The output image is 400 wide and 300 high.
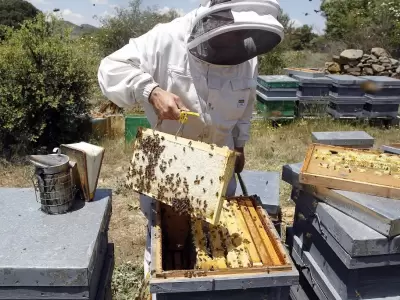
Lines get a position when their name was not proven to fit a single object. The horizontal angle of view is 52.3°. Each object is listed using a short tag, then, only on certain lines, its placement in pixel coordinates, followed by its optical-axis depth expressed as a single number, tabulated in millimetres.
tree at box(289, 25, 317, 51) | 23653
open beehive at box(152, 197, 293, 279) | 1515
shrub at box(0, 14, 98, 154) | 5516
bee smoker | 1822
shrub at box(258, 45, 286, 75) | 10711
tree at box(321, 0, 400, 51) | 15312
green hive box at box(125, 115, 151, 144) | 5965
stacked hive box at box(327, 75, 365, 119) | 7516
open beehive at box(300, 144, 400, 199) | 1909
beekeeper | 1896
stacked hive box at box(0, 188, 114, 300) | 1487
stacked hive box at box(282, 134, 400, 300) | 1702
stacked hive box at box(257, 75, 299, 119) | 7371
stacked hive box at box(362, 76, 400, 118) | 7496
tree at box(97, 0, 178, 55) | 13211
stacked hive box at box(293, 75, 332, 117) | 7609
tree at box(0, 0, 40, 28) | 28969
